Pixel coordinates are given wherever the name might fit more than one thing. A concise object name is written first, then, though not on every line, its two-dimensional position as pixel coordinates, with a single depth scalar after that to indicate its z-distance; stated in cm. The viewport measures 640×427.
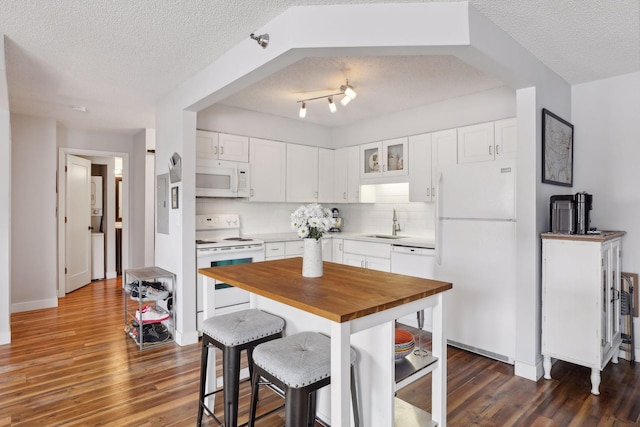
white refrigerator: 289
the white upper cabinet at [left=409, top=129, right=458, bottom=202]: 381
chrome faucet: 461
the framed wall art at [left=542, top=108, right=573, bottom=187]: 277
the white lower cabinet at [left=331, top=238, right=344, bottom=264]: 457
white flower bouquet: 193
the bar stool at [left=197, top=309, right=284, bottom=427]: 184
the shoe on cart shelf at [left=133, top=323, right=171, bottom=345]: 331
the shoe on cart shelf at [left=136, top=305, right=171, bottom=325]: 333
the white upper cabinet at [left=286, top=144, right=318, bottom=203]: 468
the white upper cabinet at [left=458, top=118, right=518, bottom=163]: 338
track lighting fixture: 294
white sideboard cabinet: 249
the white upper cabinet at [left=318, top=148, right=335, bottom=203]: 500
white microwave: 383
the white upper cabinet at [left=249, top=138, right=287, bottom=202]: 432
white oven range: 348
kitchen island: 139
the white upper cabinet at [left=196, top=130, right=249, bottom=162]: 384
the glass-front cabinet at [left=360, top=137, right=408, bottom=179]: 425
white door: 531
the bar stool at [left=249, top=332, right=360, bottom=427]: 148
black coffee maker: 268
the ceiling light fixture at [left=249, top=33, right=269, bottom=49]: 221
